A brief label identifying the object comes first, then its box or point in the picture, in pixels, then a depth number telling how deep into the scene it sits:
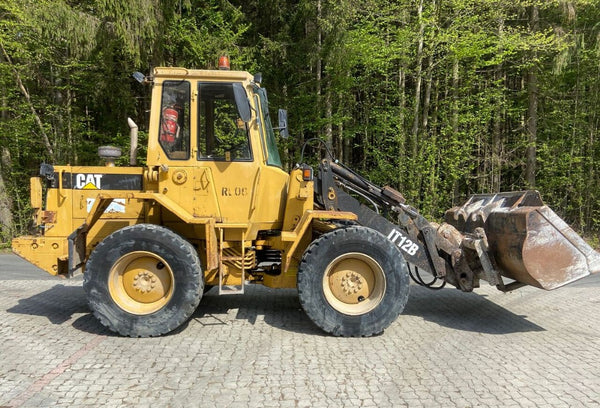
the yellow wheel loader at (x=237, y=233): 4.64
